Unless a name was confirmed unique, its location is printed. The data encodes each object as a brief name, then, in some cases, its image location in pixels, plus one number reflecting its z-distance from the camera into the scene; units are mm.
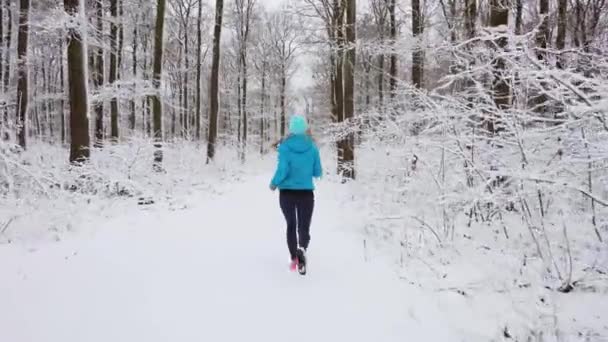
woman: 4406
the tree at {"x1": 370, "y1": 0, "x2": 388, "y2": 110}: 18594
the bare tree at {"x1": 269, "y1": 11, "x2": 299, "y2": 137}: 30281
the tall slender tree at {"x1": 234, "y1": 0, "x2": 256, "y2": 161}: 24125
